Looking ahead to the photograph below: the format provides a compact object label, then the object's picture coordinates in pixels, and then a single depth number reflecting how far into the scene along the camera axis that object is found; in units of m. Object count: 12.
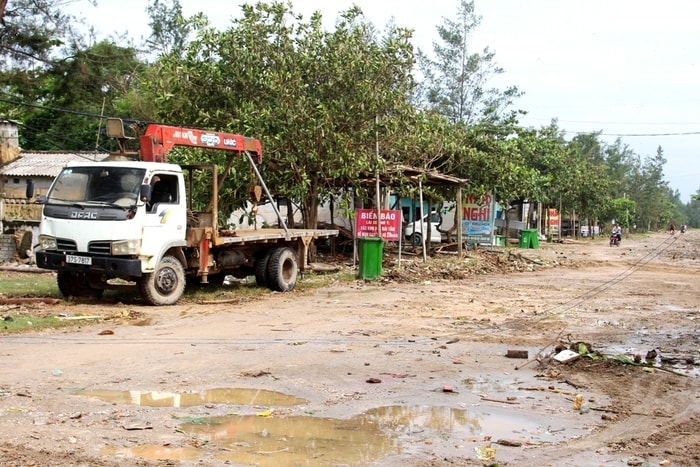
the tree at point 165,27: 49.62
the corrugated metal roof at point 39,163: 35.09
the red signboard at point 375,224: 20.12
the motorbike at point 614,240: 47.19
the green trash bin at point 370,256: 18.89
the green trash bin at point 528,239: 37.78
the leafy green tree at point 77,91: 24.62
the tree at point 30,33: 22.78
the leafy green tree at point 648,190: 94.75
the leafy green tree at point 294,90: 19.14
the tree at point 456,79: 49.56
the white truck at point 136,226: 12.57
